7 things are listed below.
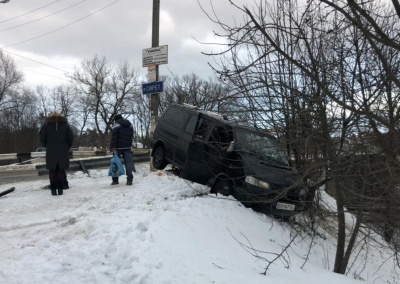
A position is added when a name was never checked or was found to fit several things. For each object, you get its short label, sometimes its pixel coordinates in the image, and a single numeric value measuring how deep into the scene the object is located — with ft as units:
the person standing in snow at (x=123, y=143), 30.53
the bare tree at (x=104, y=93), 168.25
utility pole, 38.59
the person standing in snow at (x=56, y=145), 26.71
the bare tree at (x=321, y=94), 11.39
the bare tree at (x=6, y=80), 169.99
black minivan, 21.02
